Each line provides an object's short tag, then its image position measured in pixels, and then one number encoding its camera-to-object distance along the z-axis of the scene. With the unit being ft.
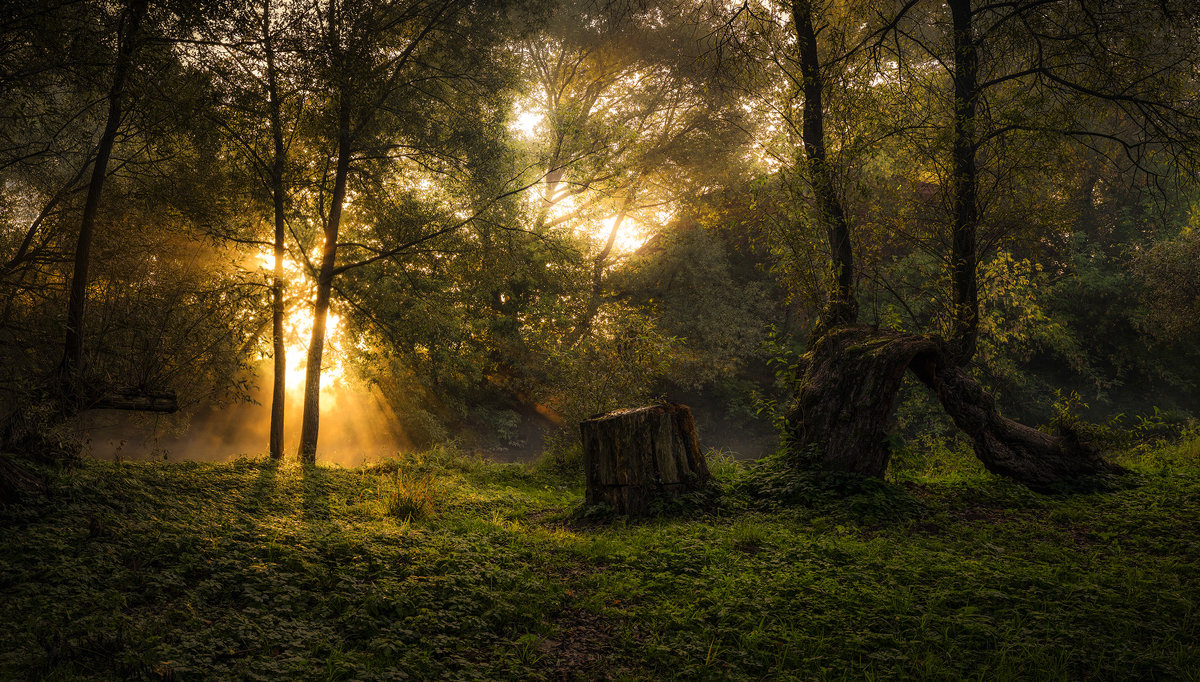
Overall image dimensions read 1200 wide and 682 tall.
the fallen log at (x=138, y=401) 24.67
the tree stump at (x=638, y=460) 24.14
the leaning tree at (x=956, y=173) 24.72
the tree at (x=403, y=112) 38.60
